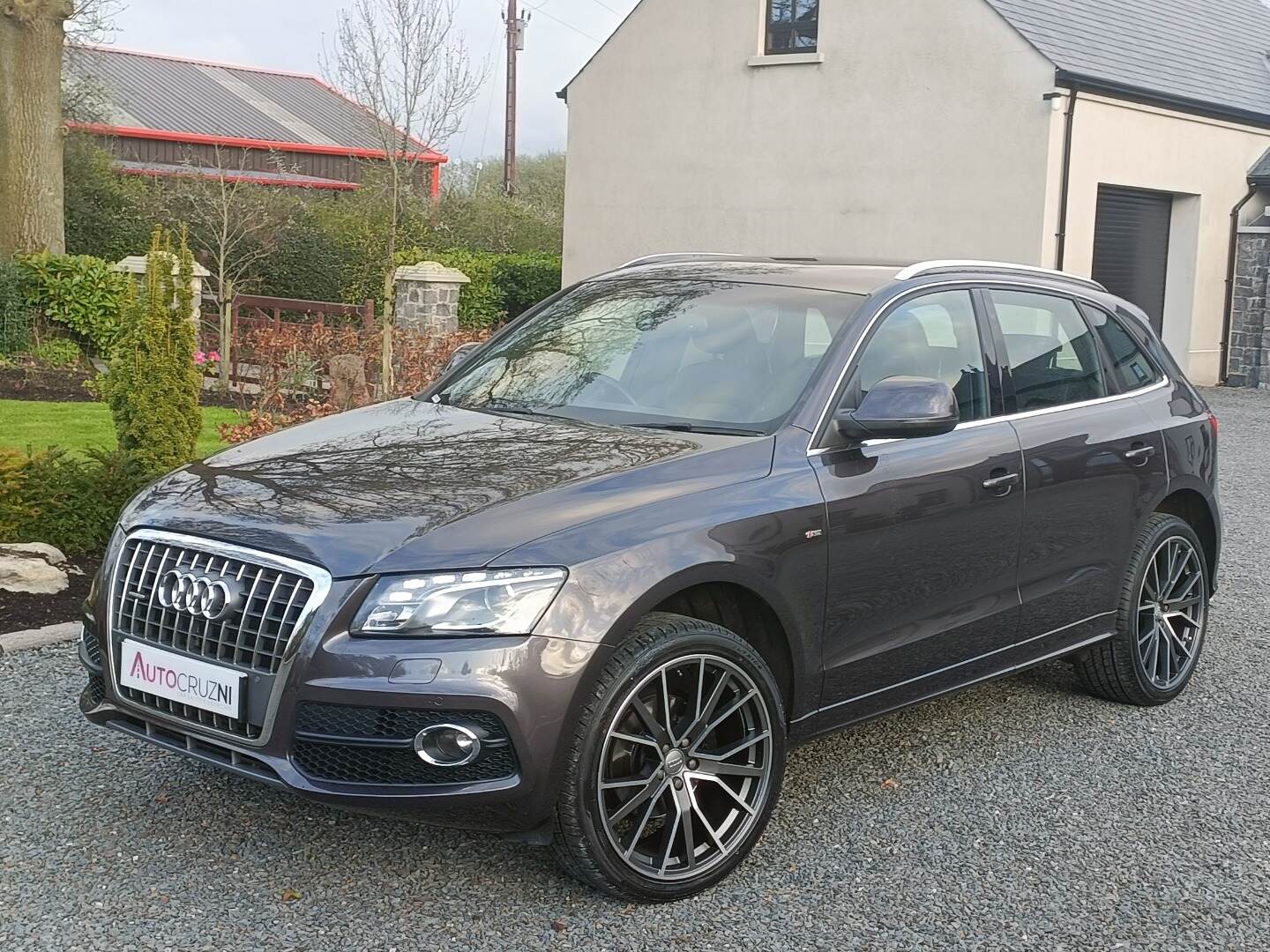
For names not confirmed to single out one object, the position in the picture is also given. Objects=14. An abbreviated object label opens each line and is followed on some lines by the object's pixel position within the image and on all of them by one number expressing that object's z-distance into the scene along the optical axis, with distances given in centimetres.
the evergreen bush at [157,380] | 735
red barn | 4238
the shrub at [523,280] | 2536
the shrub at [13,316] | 1677
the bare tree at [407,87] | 2022
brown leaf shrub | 1189
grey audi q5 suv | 348
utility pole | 3703
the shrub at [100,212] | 2538
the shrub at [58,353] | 1662
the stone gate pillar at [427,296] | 1664
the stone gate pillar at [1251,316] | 2214
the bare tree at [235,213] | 2259
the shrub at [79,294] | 1741
